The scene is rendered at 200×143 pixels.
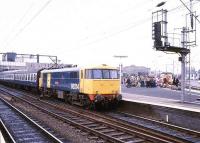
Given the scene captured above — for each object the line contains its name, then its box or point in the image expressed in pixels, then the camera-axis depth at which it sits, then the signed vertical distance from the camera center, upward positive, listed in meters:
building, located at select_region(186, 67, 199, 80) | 109.78 +0.69
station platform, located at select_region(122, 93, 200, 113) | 16.60 -1.55
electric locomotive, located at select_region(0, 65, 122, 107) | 20.09 -0.61
